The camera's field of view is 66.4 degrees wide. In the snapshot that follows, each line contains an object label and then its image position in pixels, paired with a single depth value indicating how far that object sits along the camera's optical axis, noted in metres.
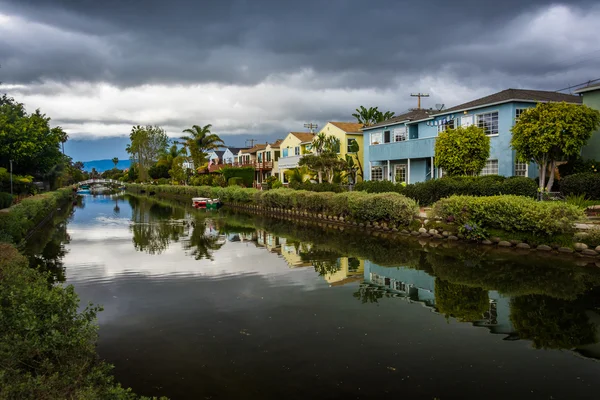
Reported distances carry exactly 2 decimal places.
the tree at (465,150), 29.08
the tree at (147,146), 113.38
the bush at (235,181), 65.12
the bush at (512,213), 17.88
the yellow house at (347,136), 51.25
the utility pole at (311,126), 64.50
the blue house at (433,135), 30.89
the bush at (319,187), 40.25
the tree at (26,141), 37.56
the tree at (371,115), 67.75
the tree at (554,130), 24.38
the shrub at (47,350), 5.57
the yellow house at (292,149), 59.34
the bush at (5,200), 29.25
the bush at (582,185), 23.47
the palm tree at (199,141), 83.81
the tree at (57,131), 46.63
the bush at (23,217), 20.09
